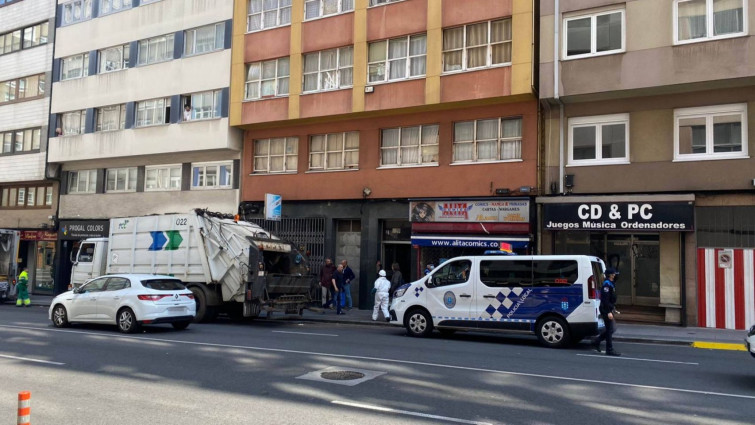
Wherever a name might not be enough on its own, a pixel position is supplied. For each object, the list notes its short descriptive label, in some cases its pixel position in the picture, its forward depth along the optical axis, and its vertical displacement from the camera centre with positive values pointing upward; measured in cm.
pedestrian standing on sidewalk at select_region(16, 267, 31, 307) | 2442 -153
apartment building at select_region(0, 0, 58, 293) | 3259 +635
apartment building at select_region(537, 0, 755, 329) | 1723 +362
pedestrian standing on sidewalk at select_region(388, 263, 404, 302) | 2047 -48
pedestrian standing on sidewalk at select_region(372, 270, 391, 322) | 1834 -82
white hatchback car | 1474 -115
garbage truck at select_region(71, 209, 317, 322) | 1709 -7
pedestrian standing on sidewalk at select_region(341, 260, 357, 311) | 2164 -66
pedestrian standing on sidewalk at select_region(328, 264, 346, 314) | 2075 -81
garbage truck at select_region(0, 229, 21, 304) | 2614 -37
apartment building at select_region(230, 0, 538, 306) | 2031 +509
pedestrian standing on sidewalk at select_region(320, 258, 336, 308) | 2152 -44
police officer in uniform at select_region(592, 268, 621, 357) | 1233 -77
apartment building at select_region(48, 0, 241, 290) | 2675 +666
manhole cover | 905 -168
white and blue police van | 1309 -69
